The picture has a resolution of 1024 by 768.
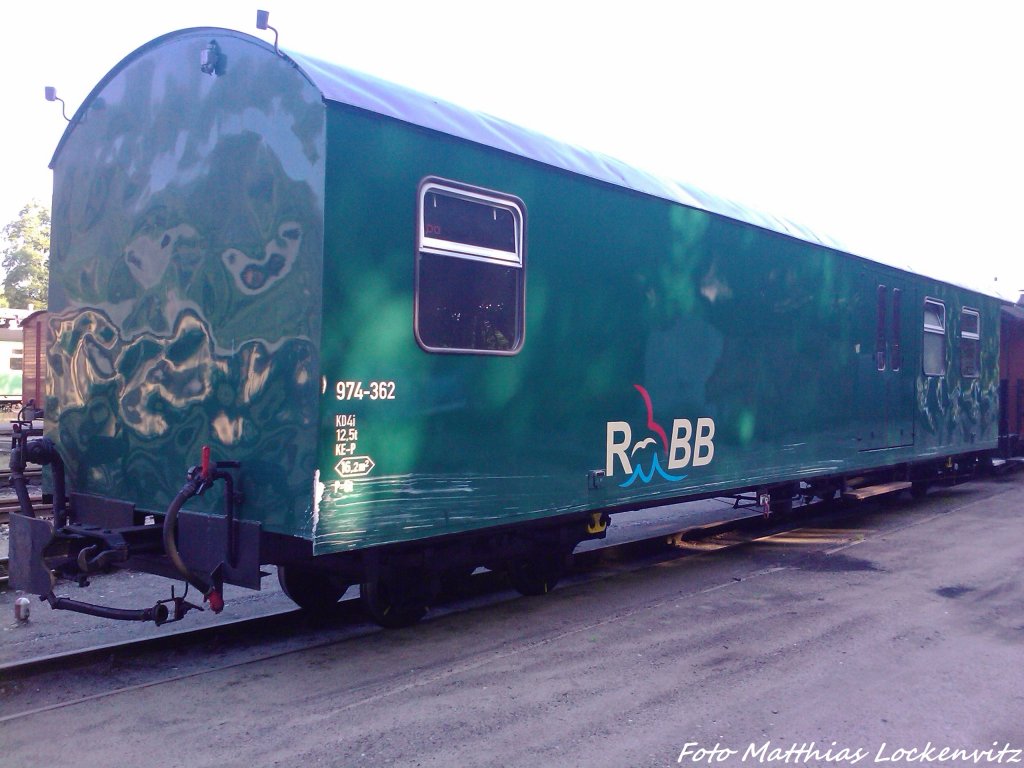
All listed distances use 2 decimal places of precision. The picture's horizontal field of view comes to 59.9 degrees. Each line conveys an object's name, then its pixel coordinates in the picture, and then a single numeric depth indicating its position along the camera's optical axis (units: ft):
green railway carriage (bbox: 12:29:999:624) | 14.35
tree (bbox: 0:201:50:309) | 193.06
